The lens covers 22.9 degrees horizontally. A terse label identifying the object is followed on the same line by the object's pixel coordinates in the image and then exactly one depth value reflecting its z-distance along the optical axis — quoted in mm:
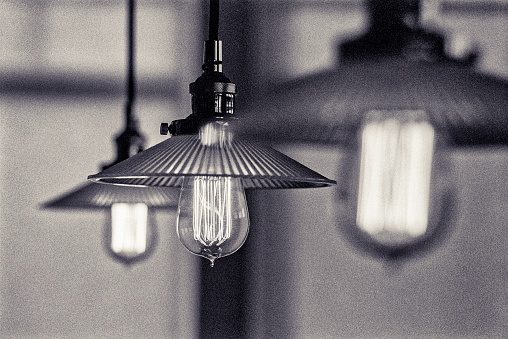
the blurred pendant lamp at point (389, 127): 1524
